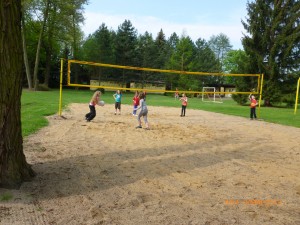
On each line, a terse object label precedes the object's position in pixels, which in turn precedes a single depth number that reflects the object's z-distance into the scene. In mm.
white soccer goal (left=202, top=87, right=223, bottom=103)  56050
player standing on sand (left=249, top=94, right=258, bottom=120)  17875
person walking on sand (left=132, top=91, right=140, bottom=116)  18109
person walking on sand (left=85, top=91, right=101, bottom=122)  13297
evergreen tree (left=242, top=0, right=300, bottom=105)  35625
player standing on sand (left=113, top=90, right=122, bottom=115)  17641
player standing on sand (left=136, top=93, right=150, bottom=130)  11877
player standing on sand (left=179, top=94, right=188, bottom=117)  19062
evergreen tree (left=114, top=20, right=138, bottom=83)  61188
